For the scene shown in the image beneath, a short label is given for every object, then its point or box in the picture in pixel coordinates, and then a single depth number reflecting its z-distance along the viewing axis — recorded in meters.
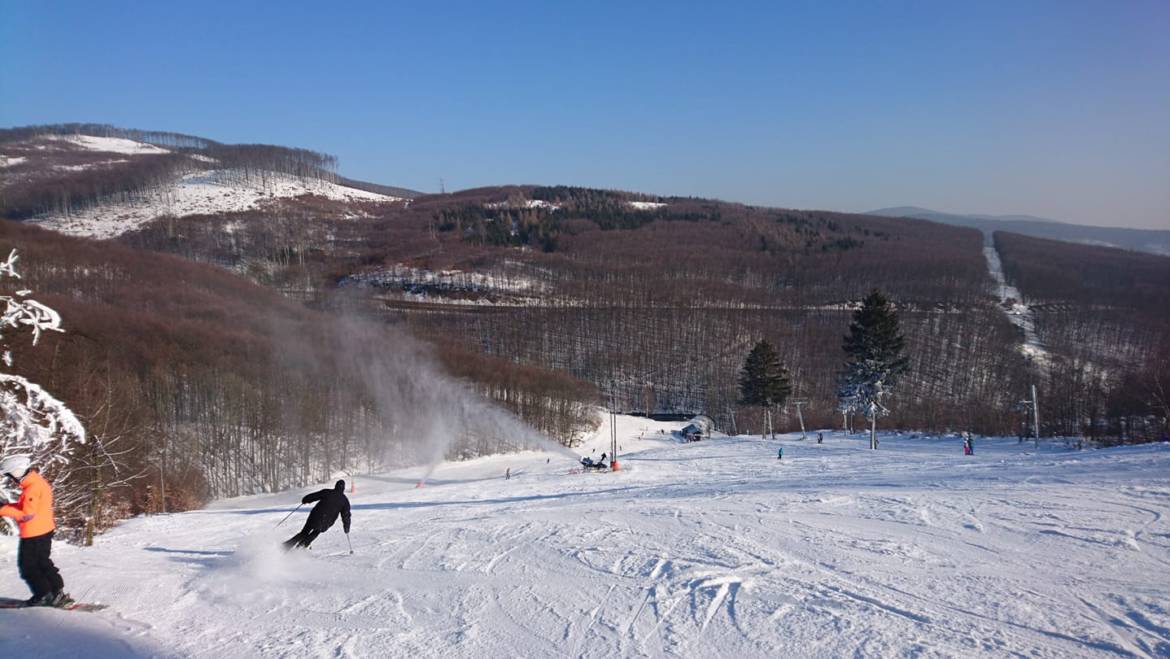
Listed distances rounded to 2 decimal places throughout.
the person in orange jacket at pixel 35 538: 7.89
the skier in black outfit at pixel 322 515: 10.86
